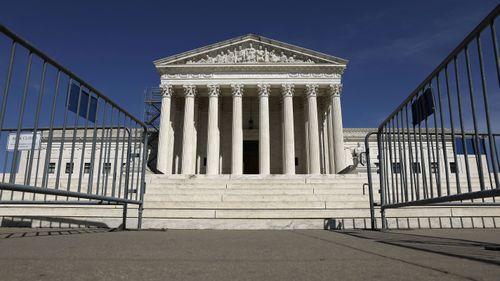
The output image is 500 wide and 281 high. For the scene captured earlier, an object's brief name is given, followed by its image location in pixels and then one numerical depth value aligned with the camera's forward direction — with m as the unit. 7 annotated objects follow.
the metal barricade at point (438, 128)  3.38
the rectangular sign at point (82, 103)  4.97
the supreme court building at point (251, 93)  29.17
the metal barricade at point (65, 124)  3.64
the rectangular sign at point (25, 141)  4.69
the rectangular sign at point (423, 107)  4.93
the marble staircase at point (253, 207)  7.90
